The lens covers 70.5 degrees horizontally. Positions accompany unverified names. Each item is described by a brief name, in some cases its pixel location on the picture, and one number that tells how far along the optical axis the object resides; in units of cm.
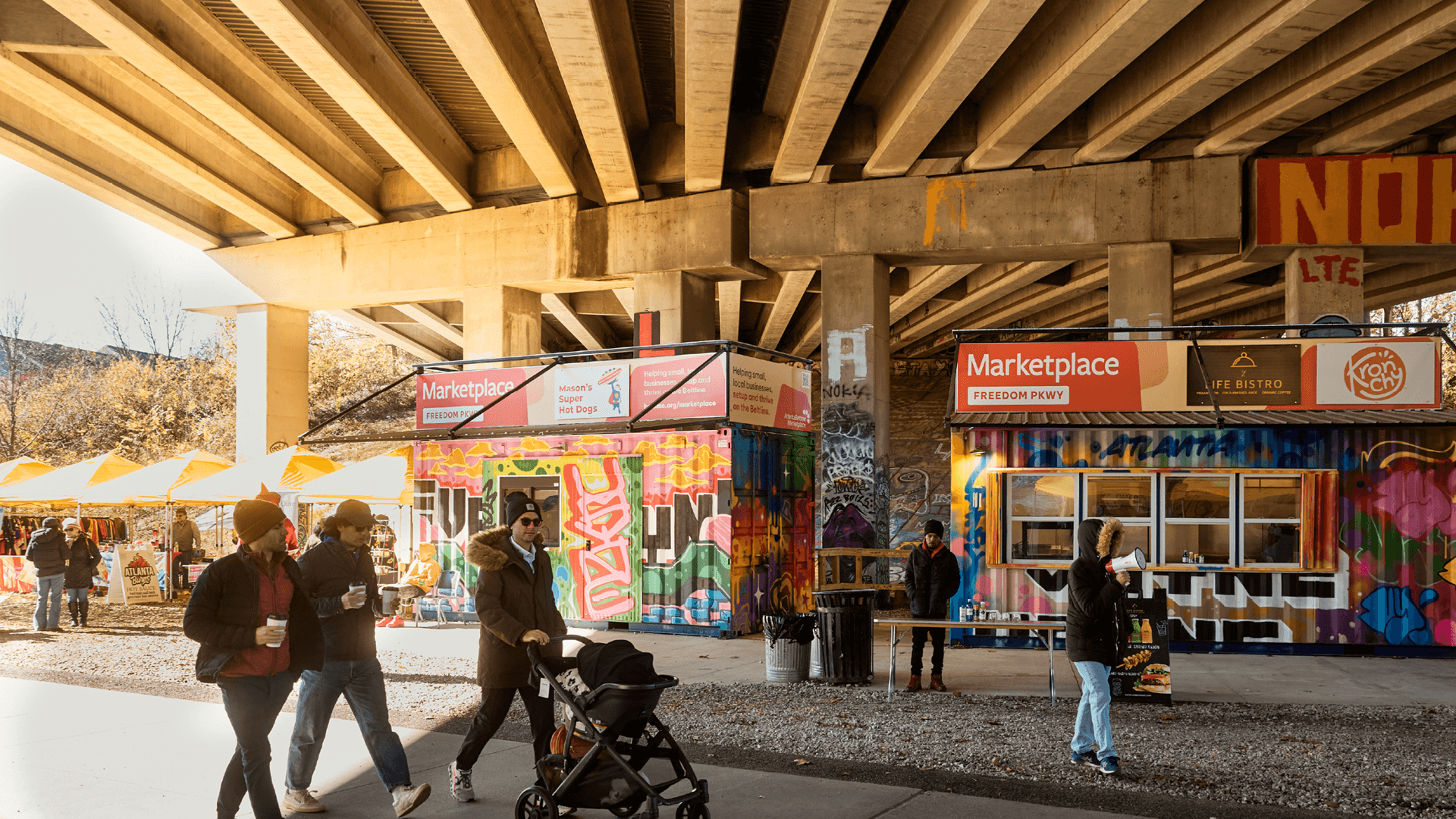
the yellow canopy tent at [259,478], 1836
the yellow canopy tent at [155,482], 1891
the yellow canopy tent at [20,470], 2138
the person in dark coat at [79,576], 1683
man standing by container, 1046
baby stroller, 521
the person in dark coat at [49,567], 1602
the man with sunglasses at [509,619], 589
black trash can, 1068
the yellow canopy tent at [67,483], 1936
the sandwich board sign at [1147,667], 958
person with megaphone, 680
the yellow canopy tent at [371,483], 1720
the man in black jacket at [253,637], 501
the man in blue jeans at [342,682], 577
